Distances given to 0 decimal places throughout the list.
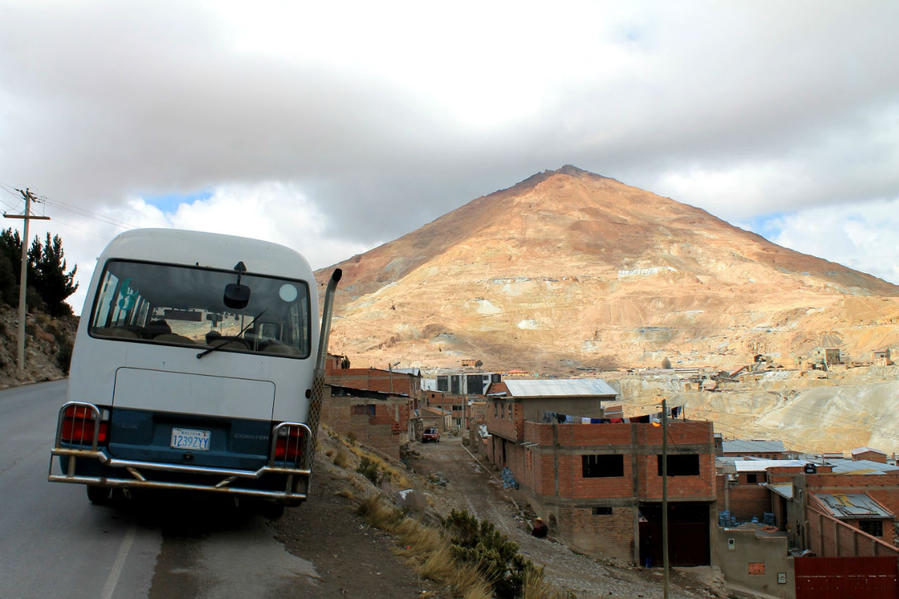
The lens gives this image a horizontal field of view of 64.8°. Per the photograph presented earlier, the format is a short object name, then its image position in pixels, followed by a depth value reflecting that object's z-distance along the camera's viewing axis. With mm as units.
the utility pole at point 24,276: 33281
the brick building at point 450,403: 71875
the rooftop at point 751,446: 45797
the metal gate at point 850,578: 24797
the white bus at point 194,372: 6609
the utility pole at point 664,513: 21608
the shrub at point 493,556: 8570
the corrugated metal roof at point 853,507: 30969
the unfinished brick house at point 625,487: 27469
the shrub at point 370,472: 17103
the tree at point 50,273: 47312
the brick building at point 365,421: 30516
